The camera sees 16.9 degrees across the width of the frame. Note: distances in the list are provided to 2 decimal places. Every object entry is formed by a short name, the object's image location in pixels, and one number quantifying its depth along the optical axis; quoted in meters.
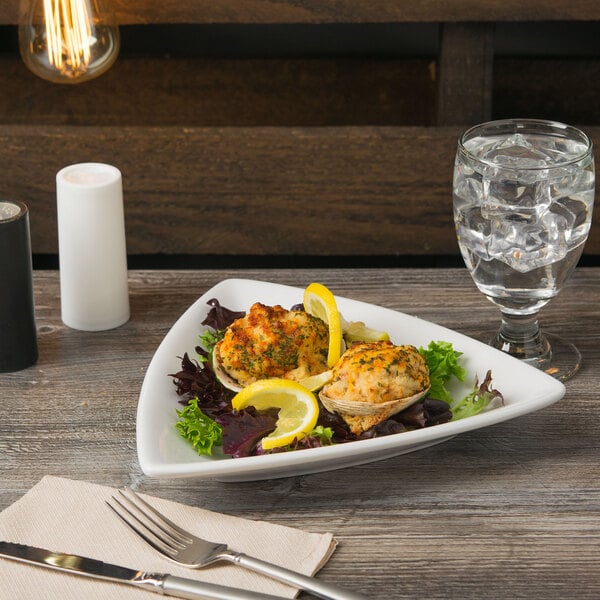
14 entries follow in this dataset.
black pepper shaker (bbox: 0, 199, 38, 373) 1.16
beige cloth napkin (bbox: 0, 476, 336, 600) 0.99
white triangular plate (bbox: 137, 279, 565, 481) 1.05
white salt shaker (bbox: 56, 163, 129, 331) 1.21
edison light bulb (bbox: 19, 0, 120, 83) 1.46
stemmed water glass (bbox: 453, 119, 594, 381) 1.12
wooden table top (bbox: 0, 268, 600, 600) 1.01
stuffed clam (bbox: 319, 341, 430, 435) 1.07
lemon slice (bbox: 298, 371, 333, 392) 1.10
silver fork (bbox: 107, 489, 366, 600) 0.98
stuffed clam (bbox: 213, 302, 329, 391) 1.12
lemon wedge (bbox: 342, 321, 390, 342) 1.16
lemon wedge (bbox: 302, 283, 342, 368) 1.13
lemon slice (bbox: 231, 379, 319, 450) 1.07
